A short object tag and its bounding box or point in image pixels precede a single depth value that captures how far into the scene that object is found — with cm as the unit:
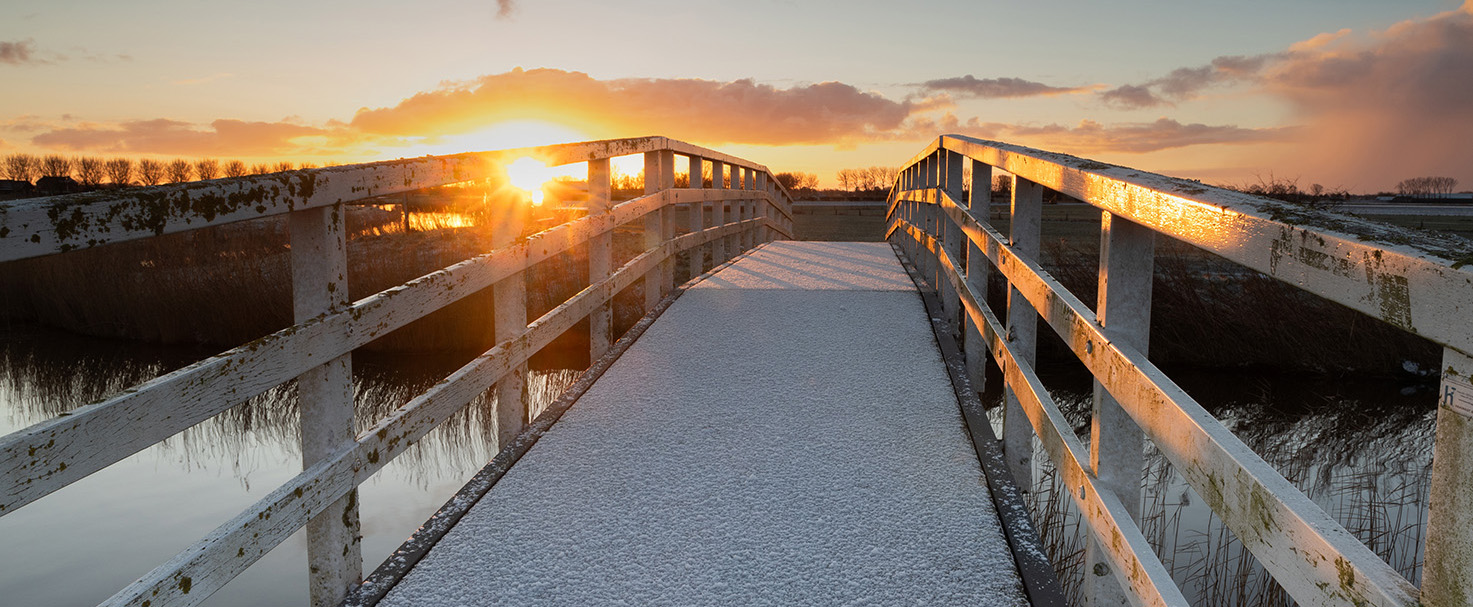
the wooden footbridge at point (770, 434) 142
